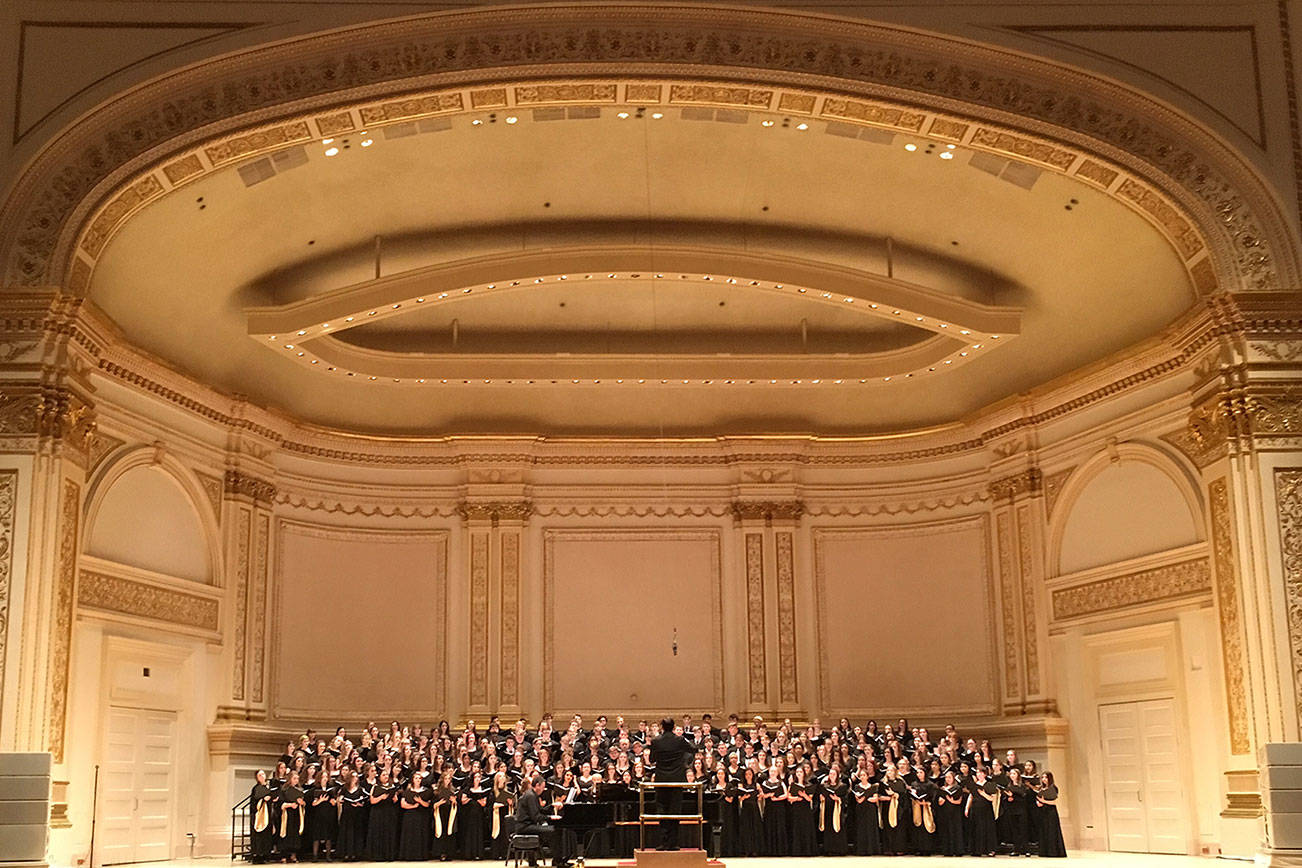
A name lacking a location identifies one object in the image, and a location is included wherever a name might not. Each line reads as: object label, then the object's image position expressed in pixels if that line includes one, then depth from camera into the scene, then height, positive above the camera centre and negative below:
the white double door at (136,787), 13.97 -0.43
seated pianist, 11.95 -0.67
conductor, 12.19 -0.22
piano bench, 11.73 -0.89
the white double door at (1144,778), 14.54 -0.52
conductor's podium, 11.43 -0.98
